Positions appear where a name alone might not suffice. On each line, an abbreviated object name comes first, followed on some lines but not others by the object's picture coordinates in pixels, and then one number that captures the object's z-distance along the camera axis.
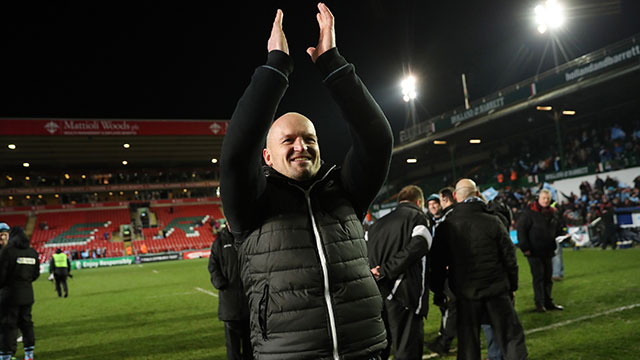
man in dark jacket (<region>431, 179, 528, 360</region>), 4.52
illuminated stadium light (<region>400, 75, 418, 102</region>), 37.12
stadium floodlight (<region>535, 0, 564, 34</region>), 25.81
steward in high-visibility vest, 15.67
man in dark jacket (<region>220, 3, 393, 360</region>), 1.86
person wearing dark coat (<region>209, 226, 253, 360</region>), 4.97
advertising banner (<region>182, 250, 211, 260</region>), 40.94
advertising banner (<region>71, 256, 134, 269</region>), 37.31
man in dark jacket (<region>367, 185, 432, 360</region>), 4.56
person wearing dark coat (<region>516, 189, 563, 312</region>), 7.62
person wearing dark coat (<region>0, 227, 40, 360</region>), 6.19
